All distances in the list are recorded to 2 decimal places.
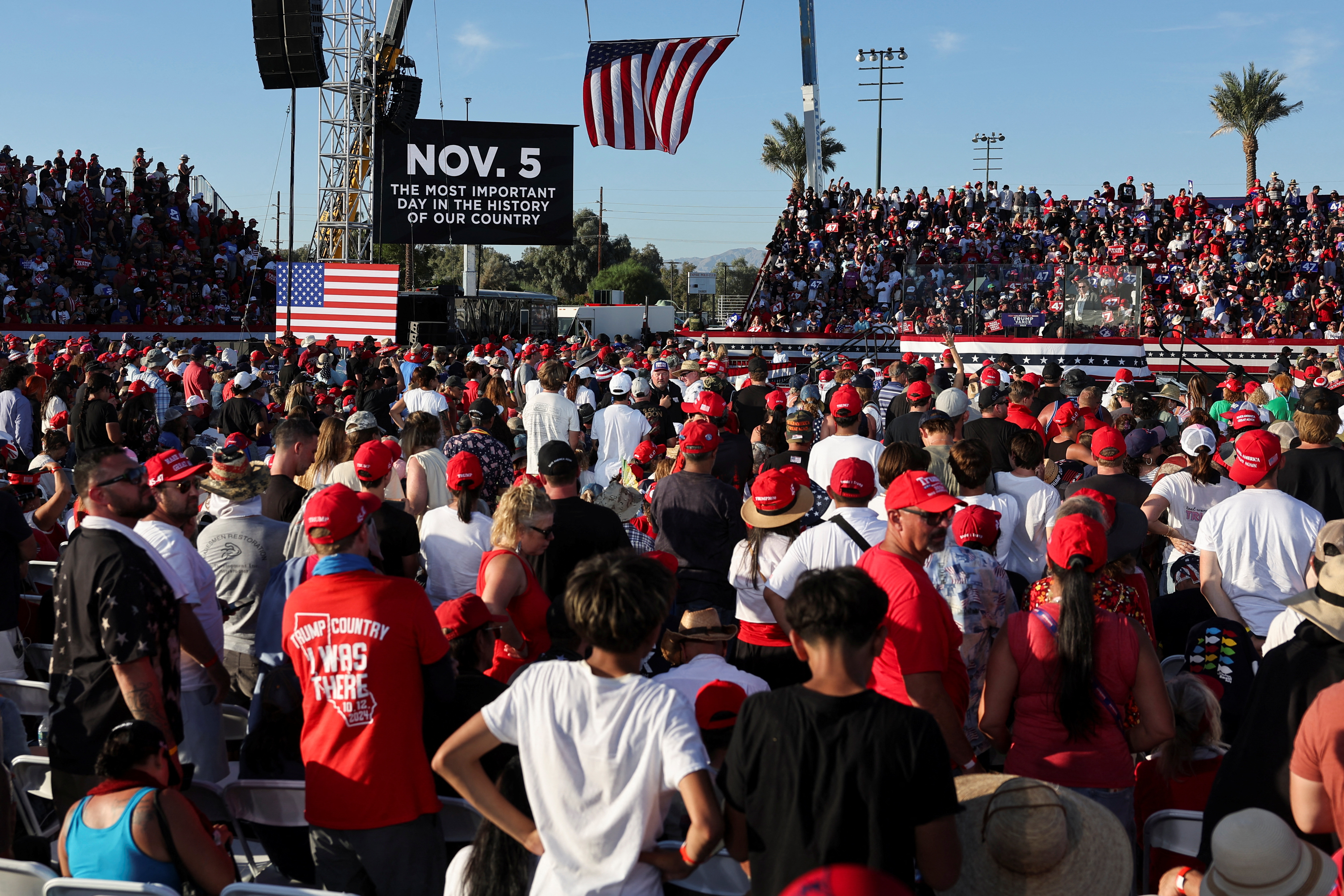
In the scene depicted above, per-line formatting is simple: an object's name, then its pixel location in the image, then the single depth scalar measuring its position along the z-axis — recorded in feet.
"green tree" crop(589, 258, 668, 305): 235.81
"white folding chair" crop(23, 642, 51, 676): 16.93
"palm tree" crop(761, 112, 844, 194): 189.57
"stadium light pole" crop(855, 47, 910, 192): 182.91
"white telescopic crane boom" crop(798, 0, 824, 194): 120.78
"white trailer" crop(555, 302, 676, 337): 130.21
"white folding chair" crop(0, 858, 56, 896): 10.02
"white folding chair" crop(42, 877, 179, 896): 9.55
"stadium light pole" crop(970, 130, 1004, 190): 226.99
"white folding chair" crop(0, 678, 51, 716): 15.02
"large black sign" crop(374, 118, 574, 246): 92.68
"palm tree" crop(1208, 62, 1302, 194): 147.02
